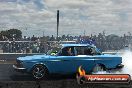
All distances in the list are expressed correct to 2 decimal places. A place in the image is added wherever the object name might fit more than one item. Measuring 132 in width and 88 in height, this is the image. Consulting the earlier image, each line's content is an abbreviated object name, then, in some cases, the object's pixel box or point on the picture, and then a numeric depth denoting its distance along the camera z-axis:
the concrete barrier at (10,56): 22.69
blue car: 13.96
